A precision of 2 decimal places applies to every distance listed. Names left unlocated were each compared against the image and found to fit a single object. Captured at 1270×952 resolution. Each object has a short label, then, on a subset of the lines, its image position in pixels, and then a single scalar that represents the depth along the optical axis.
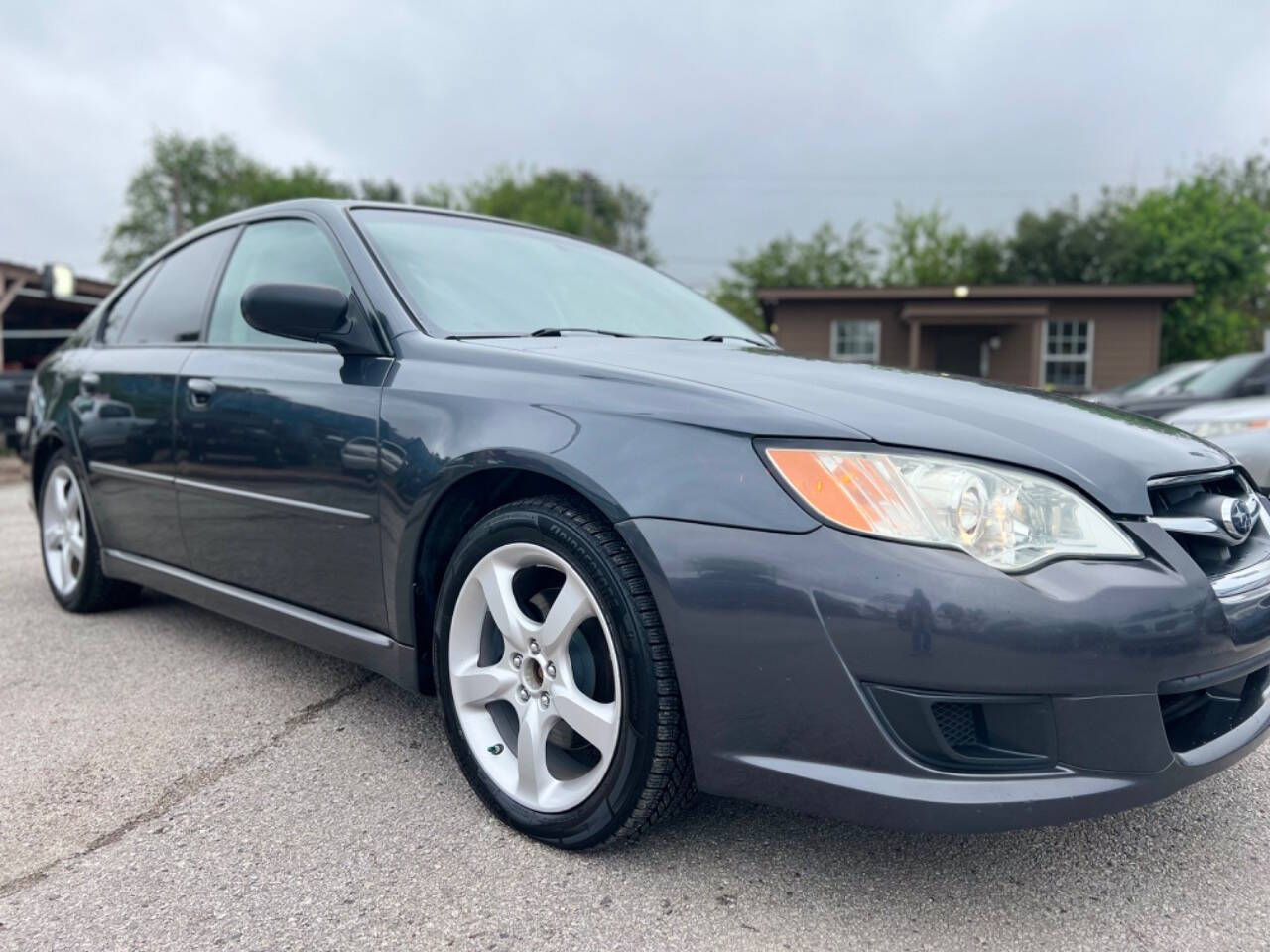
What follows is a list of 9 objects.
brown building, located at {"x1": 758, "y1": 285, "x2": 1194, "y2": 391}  18.22
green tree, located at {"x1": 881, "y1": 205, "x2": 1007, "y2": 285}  30.98
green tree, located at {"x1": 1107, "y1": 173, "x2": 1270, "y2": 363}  23.72
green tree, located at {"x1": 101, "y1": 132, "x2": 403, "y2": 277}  55.38
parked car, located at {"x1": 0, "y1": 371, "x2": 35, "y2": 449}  11.31
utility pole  31.73
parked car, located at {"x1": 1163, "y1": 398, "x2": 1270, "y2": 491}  4.14
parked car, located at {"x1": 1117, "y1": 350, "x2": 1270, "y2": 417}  8.22
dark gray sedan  1.55
